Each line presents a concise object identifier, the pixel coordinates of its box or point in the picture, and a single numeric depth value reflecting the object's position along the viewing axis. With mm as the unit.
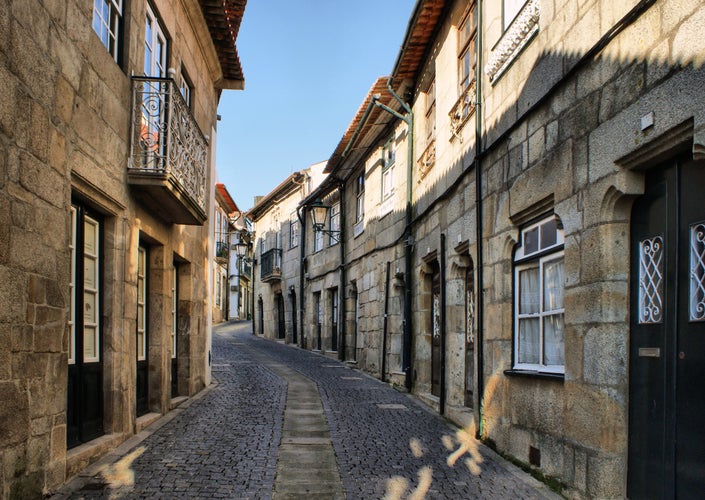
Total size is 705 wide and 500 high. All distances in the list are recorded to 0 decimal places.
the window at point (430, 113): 11000
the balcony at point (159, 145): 7008
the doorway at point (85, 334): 5918
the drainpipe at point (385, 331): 13508
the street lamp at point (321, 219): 18966
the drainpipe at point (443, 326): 9281
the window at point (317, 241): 21125
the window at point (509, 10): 6868
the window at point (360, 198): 16766
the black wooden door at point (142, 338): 8070
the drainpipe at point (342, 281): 18186
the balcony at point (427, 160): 10688
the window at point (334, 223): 19234
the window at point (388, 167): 13906
